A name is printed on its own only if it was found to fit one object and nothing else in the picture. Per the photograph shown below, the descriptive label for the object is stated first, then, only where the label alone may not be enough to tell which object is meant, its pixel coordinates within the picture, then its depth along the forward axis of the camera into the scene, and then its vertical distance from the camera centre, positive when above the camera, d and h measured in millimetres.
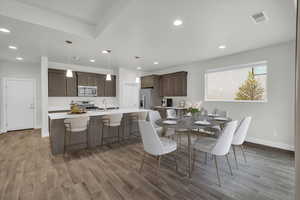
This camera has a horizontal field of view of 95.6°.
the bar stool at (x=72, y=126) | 2890 -593
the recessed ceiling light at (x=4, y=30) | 2601 +1339
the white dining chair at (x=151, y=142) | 2019 -662
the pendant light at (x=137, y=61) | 4594 +1424
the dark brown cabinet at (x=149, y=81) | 6091 +831
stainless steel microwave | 5438 +330
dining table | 2262 -441
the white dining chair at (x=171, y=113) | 3710 -388
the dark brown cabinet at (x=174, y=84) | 5332 +627
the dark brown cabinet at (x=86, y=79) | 5367 +820
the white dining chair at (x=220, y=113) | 3454 -359
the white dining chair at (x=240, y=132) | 2414 -588
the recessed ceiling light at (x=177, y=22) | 2353 +1365
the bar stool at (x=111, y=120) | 3416 -530
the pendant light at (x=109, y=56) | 3920 +1393
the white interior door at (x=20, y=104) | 4953 -188
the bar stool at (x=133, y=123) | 3940 -765
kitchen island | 3076 -813
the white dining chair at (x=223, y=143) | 1971 -664
